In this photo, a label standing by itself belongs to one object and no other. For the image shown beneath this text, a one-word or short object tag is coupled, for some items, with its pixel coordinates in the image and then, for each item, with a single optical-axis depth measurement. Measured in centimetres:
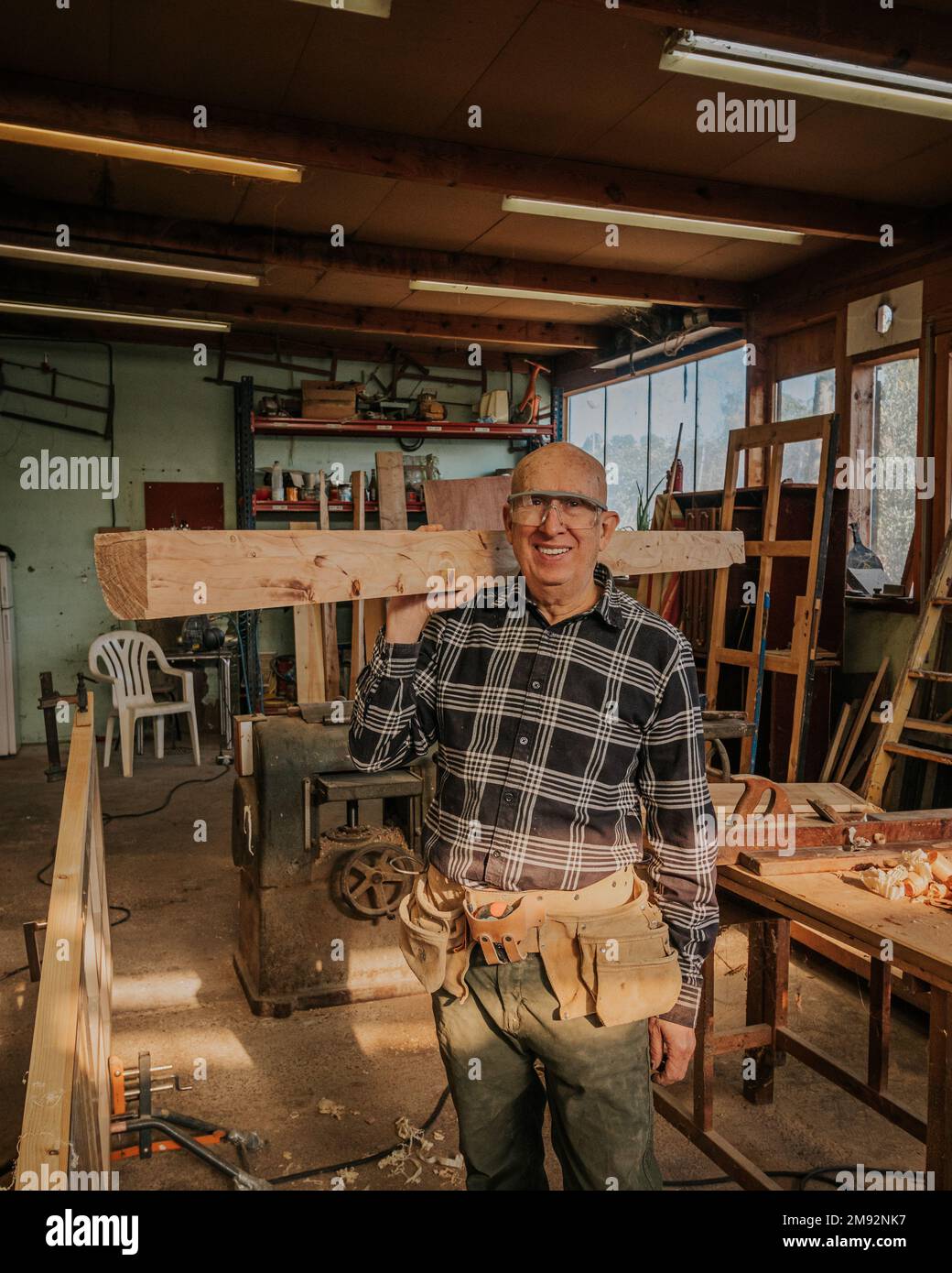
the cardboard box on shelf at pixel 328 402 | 845
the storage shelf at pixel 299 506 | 833
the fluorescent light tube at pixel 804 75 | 347
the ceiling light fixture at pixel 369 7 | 330
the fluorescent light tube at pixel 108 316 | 684
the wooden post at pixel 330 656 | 673
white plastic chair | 738
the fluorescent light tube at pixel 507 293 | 674
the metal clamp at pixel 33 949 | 264
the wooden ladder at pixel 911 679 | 445
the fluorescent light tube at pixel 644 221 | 521
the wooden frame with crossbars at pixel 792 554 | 509
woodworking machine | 357
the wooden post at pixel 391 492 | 591
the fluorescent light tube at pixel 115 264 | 564
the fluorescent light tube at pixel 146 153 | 419
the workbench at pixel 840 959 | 194
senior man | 176
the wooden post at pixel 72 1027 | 116
